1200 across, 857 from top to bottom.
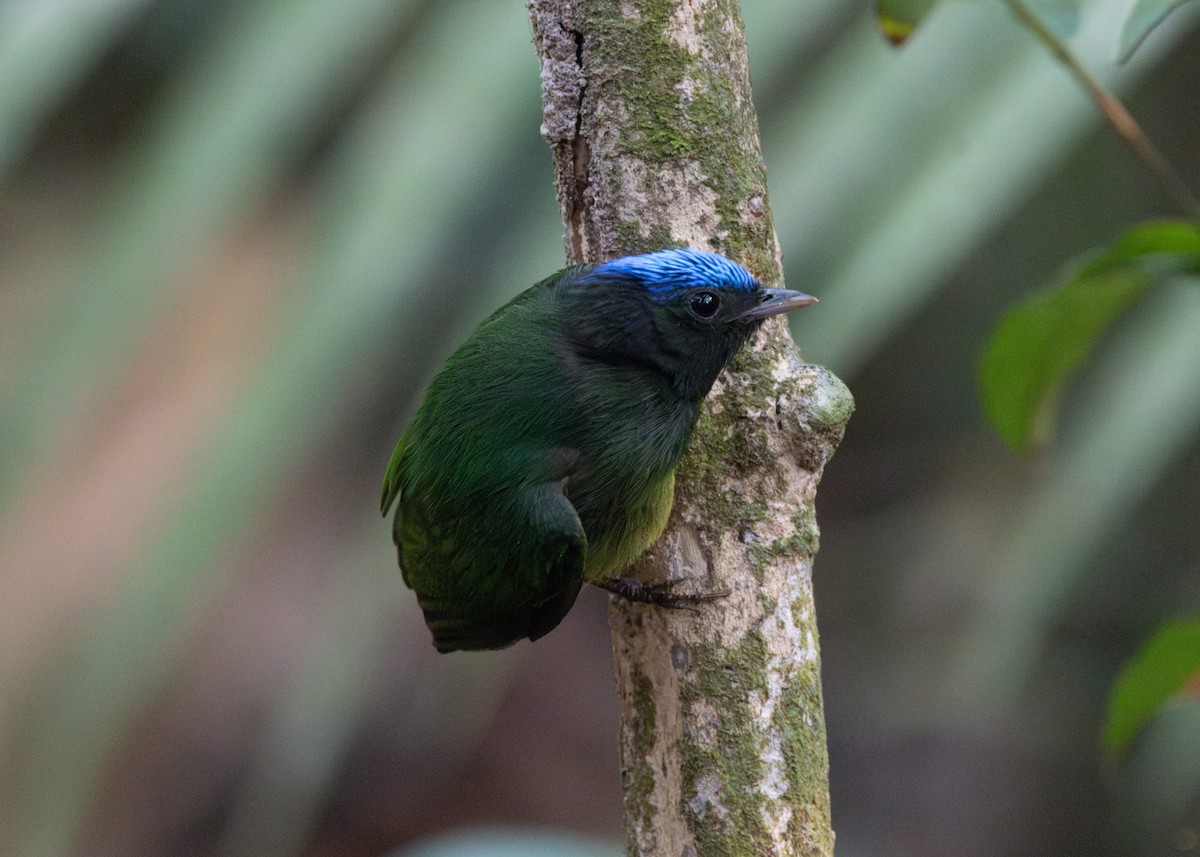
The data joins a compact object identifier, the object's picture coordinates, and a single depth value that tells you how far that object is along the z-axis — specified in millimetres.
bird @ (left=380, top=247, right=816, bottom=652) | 4555
